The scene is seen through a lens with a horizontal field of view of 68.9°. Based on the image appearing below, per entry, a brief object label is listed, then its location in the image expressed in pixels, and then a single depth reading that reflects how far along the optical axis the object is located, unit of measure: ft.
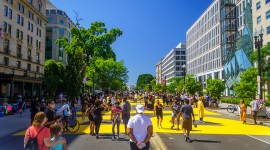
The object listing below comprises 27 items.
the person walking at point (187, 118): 28.75
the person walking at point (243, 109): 45.30
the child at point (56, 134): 12.94
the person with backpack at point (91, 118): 32.39
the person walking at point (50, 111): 24.86
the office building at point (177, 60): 353.12
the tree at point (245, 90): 63.10
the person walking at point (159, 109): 38.02
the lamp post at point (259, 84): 52.60
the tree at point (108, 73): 162.52
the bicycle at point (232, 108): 65.53
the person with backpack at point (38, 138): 12.77
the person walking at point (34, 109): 36.83
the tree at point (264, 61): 93.94
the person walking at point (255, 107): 44.26
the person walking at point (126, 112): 32.18
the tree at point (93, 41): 108.77
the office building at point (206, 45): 184.17
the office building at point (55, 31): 201.52
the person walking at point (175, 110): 38.07
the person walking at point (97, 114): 30.45
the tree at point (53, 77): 130.71
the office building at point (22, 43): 113.96
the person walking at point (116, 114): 30.63
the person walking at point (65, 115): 33.22
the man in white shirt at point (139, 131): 14.20
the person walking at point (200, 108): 42.68
